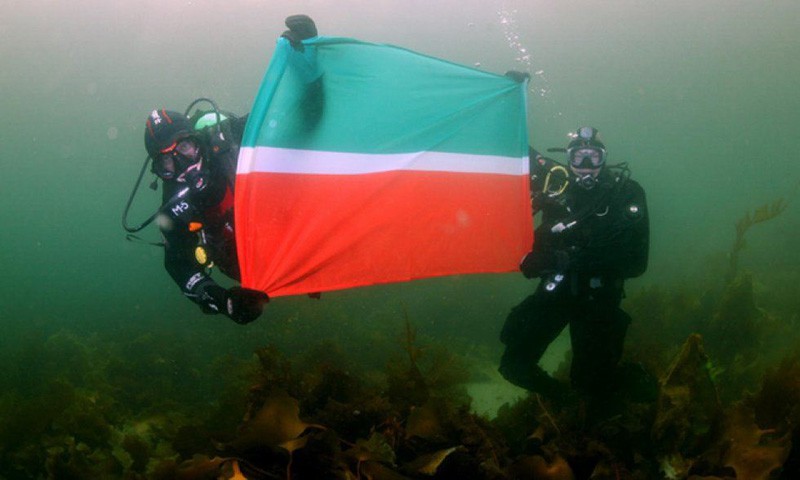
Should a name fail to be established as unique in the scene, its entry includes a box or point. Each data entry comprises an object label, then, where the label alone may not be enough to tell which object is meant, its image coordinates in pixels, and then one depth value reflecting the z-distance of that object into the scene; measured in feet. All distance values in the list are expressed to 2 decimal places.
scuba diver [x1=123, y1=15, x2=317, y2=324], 11.17
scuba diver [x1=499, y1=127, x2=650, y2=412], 13.83
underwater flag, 9.80
